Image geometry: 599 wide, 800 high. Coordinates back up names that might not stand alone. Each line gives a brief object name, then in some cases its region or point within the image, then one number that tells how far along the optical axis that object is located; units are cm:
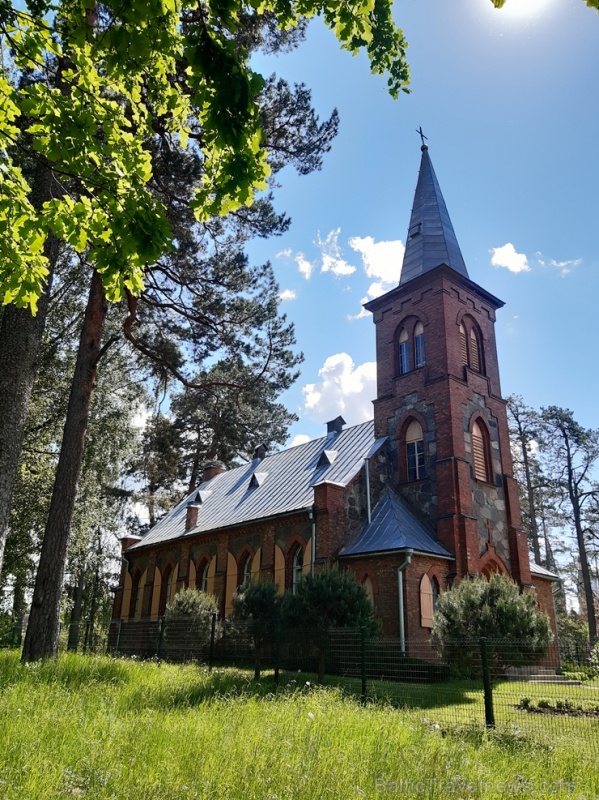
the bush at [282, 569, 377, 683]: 1423
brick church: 1805
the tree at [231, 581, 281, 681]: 1551
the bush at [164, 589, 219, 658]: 1685
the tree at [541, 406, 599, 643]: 3492
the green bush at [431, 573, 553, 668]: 1306
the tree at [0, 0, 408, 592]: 444
